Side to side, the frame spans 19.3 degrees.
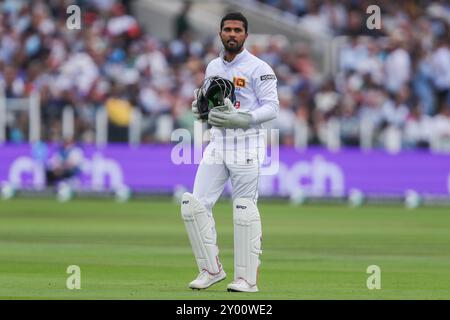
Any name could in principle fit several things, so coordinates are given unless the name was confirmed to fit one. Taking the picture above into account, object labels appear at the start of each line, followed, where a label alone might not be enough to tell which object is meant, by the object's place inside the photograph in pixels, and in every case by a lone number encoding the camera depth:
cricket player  11.22
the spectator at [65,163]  26.64
